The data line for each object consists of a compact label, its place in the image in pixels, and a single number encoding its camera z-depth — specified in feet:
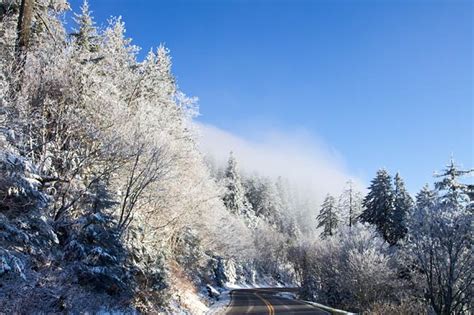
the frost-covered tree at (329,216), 227.73
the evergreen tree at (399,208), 155.84
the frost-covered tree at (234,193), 260.21
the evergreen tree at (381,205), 161.68
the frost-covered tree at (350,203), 206.27
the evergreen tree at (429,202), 101.67
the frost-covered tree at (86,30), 95.40
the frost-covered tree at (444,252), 90.68
